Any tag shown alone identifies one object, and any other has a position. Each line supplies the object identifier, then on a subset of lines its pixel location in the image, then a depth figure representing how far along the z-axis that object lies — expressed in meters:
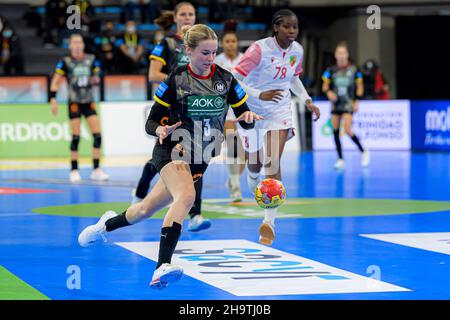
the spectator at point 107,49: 29.33
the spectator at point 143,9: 32.34
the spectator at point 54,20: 30.59
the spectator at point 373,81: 31.95
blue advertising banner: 25.78
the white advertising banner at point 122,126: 24.92
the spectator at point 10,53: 28.84
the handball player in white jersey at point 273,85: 11.02
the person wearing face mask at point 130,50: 29.55
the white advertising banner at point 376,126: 26.59
